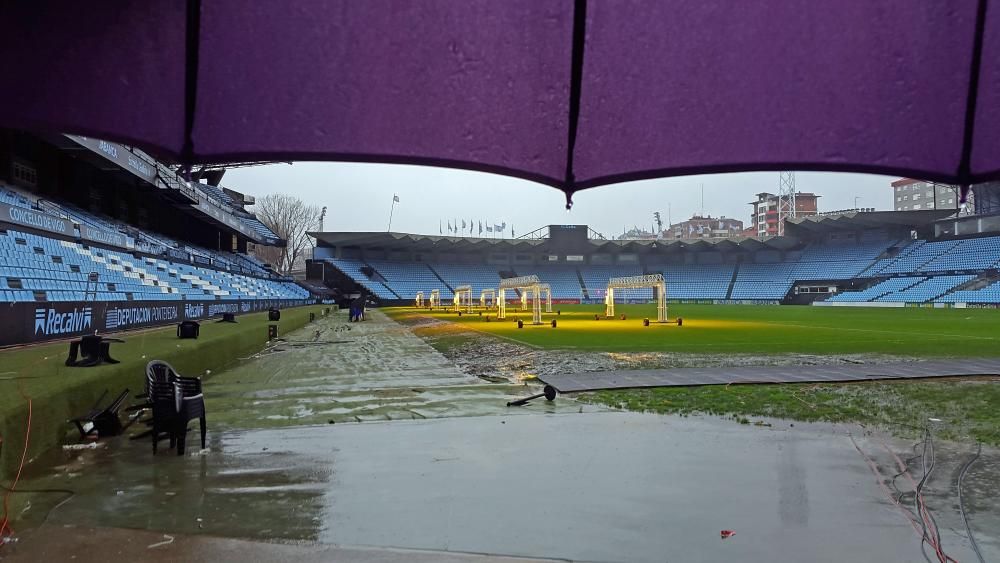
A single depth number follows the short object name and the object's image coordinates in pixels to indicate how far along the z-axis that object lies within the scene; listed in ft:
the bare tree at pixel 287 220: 273.95
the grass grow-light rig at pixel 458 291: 157.28
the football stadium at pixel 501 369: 7.09
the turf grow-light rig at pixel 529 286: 105.50
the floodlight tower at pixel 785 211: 279.28
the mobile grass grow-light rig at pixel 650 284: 104.70
